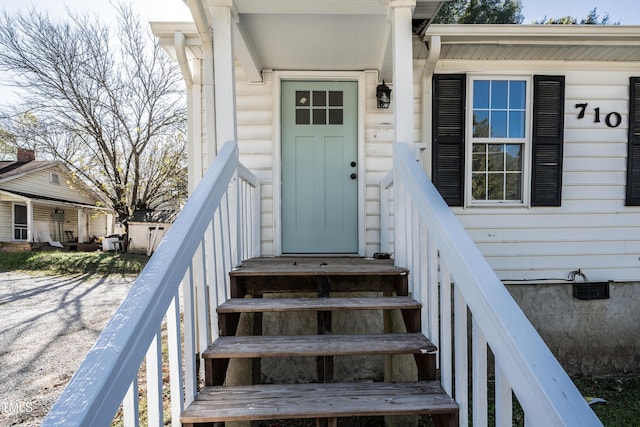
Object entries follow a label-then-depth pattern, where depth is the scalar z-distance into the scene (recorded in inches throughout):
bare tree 438.3
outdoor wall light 134.0
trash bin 509.7
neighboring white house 534.9
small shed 469.1
